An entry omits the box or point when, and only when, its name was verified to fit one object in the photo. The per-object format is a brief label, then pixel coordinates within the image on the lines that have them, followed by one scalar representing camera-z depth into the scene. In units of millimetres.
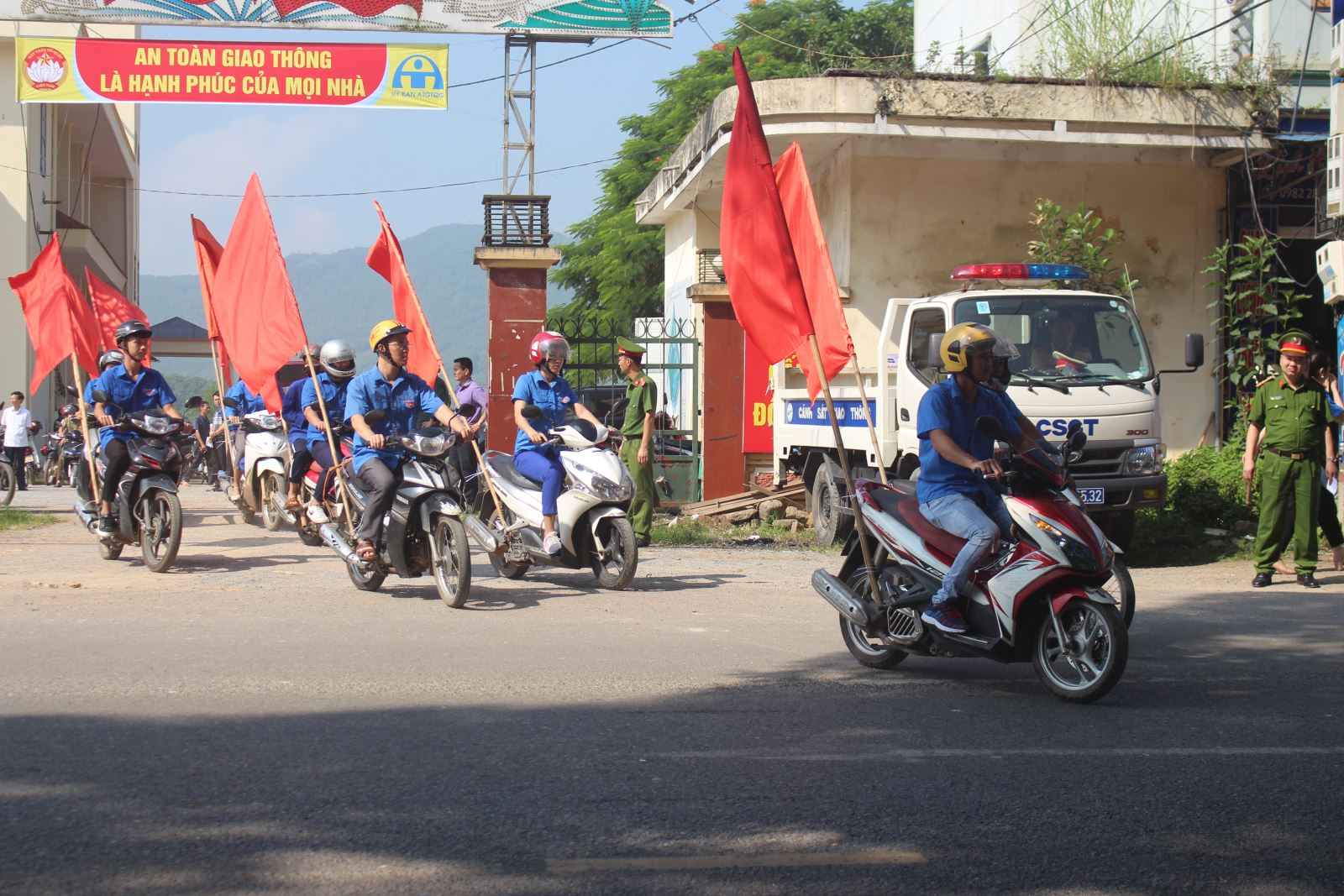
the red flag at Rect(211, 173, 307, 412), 10828
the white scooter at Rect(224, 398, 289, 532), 14000
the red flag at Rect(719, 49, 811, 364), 7480
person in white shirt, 22219
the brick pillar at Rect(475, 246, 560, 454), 16516
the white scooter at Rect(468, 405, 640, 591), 9273
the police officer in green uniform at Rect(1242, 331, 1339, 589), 10031
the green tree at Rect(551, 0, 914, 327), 35375
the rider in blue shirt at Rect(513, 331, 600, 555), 9375
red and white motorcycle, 5812
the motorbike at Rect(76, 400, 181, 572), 10250
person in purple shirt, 13934
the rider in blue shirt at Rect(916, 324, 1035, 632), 6129
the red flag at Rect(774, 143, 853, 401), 9078
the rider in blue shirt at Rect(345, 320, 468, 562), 8820
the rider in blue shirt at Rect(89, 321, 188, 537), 10453
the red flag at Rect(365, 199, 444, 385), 11414
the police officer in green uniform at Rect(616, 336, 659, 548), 12750
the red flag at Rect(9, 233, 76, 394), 13633
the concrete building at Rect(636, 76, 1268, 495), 16688
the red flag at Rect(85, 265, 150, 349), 17109
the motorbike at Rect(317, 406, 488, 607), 8492
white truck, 10766
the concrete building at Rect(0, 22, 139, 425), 26125
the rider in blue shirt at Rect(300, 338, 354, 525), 11188
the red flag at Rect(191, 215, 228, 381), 14086
